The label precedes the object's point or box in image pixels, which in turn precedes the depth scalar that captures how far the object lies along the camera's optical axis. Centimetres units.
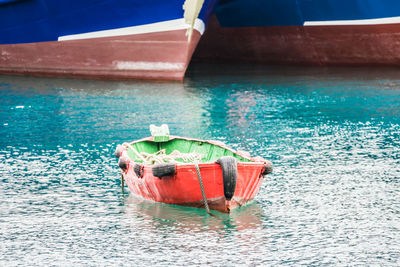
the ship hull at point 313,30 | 4225
